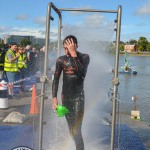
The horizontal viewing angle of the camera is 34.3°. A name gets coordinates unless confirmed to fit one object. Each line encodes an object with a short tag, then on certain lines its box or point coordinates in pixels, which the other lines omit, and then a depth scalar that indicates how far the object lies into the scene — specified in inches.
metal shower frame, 129.9
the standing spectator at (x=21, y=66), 396.8
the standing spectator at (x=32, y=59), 503.0
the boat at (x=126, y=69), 777.4
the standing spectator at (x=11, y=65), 343.6
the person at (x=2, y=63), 361.9
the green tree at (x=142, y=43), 4301.3
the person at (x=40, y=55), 496.8
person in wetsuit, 138.9
